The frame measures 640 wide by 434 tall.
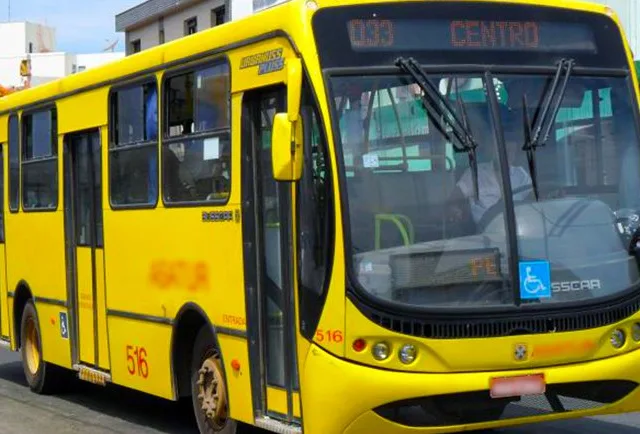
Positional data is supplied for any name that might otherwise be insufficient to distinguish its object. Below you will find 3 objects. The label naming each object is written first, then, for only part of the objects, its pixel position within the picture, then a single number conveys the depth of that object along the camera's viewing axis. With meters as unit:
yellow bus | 6.65
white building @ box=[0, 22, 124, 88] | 77.56
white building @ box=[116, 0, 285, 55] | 29.88
